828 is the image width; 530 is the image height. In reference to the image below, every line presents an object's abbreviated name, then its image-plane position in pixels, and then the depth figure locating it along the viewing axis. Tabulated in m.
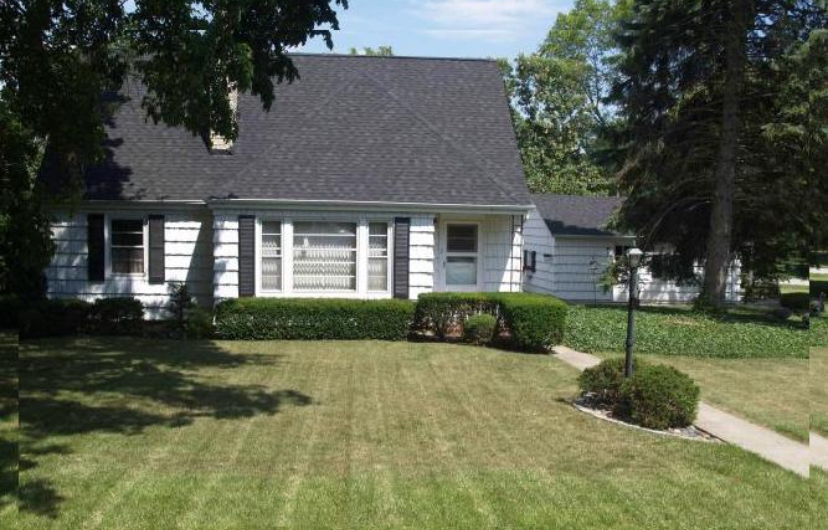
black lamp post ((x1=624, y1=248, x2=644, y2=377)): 10.13
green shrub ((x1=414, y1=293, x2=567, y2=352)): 15.24
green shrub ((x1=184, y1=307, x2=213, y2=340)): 16.55
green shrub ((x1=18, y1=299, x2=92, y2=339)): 16.11
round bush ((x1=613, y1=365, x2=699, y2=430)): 9.20
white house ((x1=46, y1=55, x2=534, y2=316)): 17.95
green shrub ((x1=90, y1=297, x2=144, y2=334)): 17.03
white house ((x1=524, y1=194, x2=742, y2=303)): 28.19
